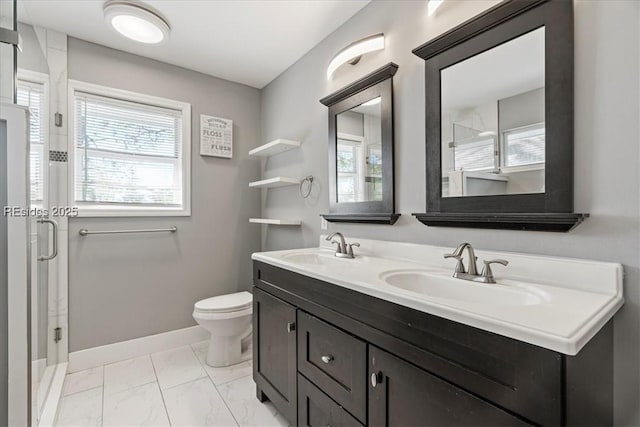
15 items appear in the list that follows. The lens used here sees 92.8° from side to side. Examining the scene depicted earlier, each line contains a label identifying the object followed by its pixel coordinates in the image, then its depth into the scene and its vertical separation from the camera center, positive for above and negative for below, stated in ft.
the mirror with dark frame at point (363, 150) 5.73 +1.30
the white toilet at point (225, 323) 7.30 -2.72
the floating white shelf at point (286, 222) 8.16 -0.26
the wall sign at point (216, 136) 9.14 +2.33
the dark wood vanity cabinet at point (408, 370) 2.35 -1.58
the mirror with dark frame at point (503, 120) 3.59 +1.27
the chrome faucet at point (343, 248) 6.15 -0.75
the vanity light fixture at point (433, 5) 4.81 +3.30
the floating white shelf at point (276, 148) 8.15 +1.84
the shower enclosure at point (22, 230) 4.34 -0.28
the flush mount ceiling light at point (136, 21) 5.99 +3.94
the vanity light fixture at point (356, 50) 5.85 +3.26
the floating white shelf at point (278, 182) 8.05 +0.83
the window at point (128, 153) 7.62 +1.60
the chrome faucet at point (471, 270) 3.88 -0.77
